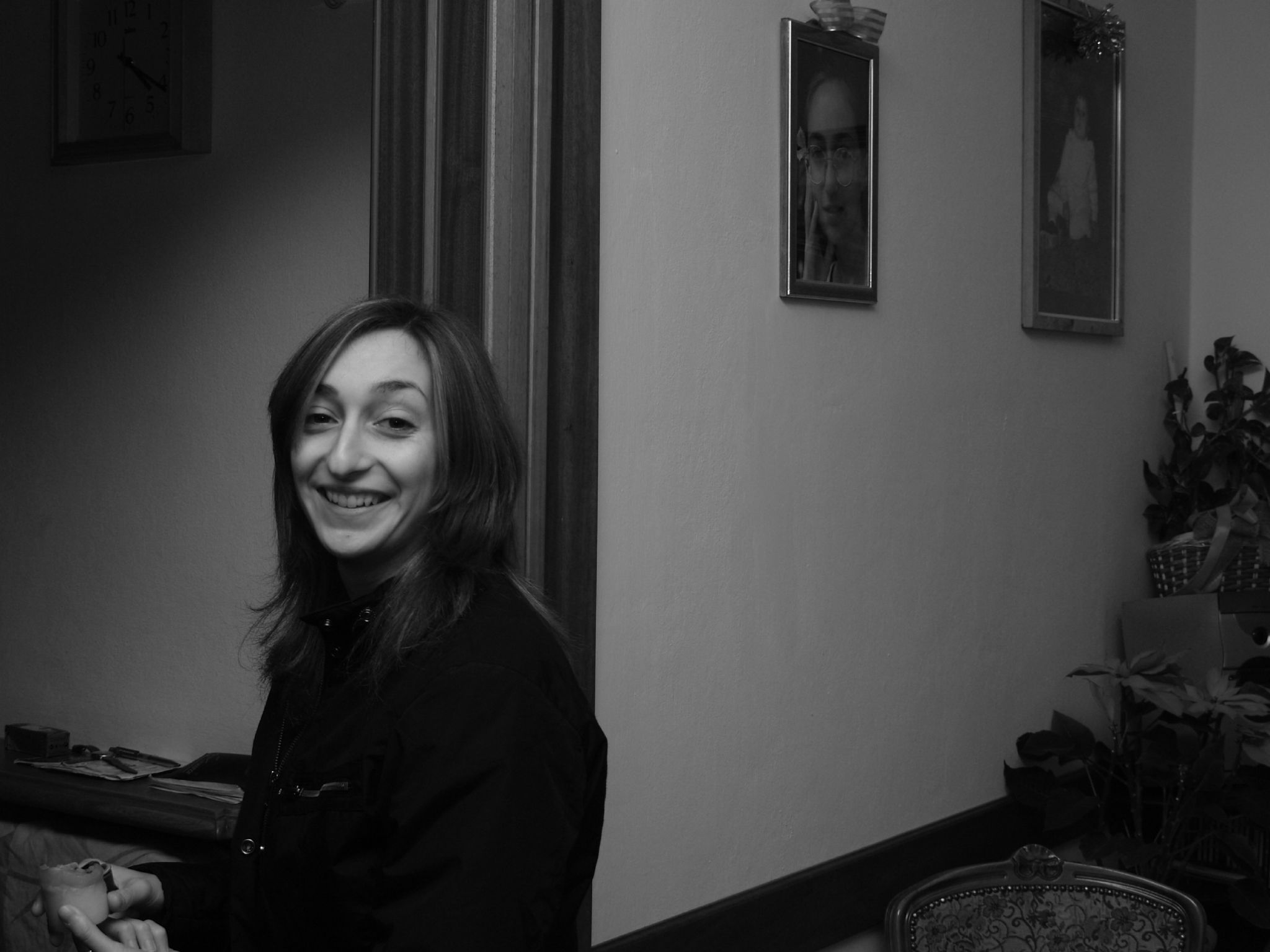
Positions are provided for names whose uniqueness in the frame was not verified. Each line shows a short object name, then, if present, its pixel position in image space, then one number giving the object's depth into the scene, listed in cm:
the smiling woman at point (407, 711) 120
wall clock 331
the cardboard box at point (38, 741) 334
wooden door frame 218
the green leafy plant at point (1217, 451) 404
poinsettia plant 317
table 286
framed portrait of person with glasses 275
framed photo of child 355
